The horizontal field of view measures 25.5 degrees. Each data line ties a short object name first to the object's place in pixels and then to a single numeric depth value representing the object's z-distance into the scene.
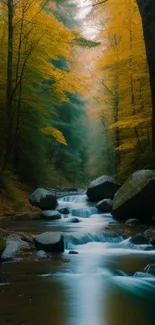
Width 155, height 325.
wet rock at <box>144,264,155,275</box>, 4.99
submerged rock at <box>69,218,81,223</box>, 10.27
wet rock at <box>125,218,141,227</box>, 9.06
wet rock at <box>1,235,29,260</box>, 5.51
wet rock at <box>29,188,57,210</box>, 11.91
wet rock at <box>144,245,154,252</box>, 6.58
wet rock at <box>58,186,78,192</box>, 18.37
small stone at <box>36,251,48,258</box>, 5.76
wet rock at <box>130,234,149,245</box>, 7.06
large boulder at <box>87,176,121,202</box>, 13.81
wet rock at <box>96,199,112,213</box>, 11.80
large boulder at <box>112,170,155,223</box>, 9.32
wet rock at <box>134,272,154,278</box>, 4.86
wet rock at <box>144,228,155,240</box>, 7.40
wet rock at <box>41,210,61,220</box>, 10.38
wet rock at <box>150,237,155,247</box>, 6.82
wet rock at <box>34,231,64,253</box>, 6.22
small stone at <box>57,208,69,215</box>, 11.92
